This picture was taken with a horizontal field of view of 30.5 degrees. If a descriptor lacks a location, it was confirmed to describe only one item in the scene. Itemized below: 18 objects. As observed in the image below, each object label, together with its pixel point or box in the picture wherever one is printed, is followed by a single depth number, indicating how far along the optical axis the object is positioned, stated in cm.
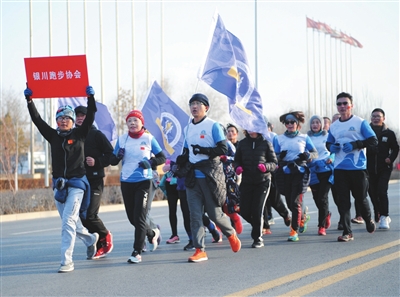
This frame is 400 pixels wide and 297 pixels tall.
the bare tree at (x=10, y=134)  3149
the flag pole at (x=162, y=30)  4045
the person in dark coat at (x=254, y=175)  1084
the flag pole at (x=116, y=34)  3819
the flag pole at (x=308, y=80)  6266
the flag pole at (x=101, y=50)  3641
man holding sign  906
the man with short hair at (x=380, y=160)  1309
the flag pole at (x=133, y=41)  3852
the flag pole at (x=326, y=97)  6536
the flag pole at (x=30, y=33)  3272
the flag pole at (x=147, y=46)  4000
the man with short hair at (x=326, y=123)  1417
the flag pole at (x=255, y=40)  3784
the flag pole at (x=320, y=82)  6475
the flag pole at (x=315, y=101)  6346
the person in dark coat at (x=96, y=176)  1020
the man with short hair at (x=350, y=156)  1120
